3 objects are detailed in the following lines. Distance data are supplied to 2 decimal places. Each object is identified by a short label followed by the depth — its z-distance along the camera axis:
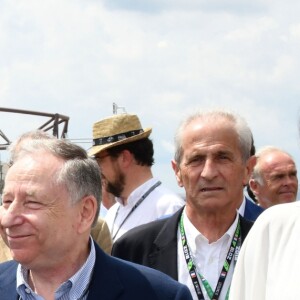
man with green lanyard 5.70
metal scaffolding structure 16.73
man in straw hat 8.02
